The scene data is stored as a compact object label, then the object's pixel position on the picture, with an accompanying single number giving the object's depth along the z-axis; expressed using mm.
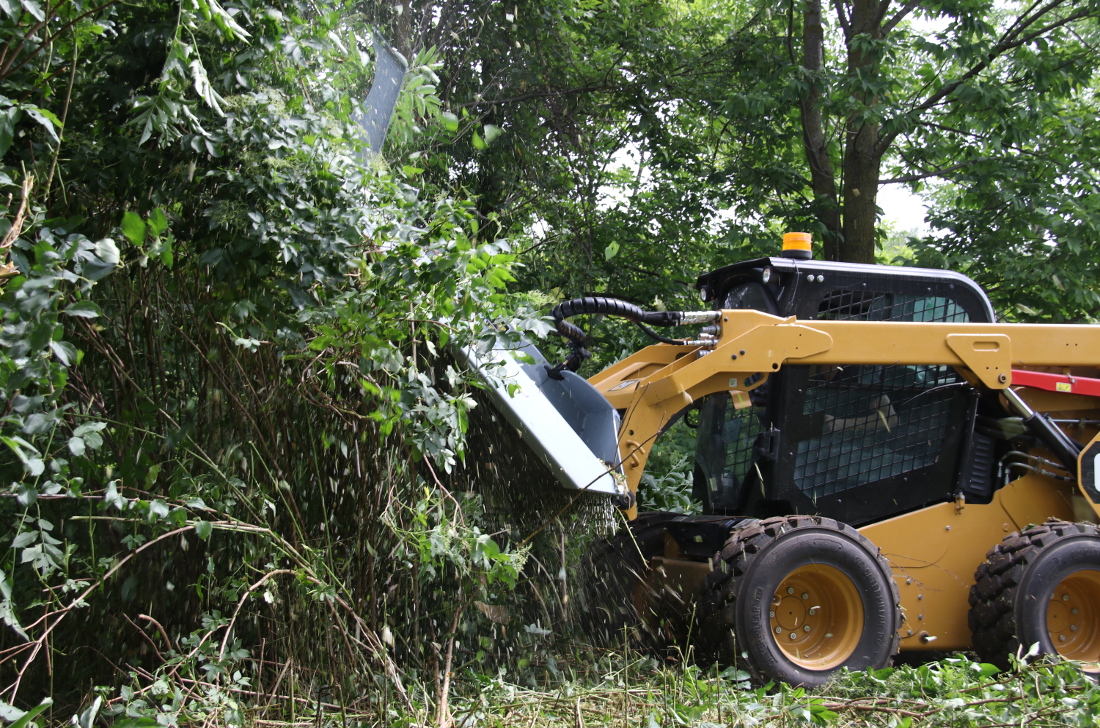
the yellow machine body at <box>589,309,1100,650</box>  4070
